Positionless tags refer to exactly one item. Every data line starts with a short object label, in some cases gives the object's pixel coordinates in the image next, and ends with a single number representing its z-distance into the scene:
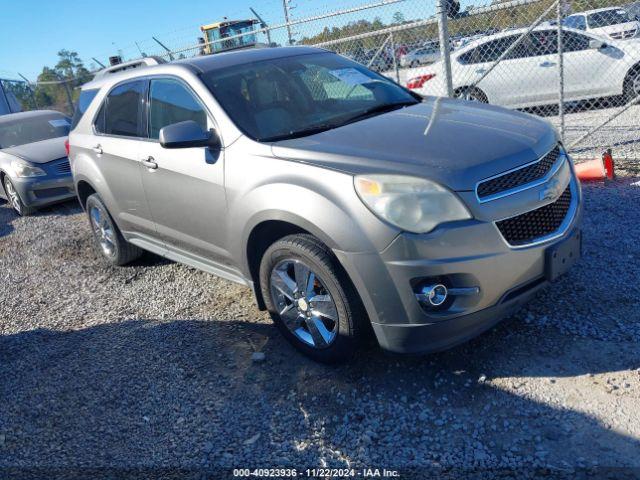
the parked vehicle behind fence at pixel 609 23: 8.69
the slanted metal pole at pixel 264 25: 10.42
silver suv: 2.81
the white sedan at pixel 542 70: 8.94
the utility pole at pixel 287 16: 10.05
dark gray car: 8.65
